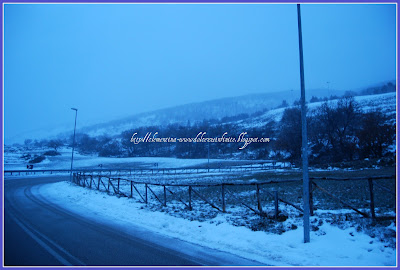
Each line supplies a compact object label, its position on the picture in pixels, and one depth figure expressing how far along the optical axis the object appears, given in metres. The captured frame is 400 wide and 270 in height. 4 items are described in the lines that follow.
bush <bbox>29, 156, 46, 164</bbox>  76.06
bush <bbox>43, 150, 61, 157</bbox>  85.43
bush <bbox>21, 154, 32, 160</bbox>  79.77
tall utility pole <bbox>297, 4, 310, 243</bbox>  7.28
